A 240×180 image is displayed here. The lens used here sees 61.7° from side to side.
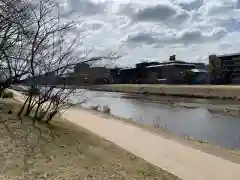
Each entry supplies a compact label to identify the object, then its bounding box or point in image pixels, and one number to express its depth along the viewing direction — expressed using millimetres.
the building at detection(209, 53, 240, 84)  45777
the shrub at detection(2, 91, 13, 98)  13731
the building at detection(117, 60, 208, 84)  51835
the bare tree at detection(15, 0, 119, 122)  6413
